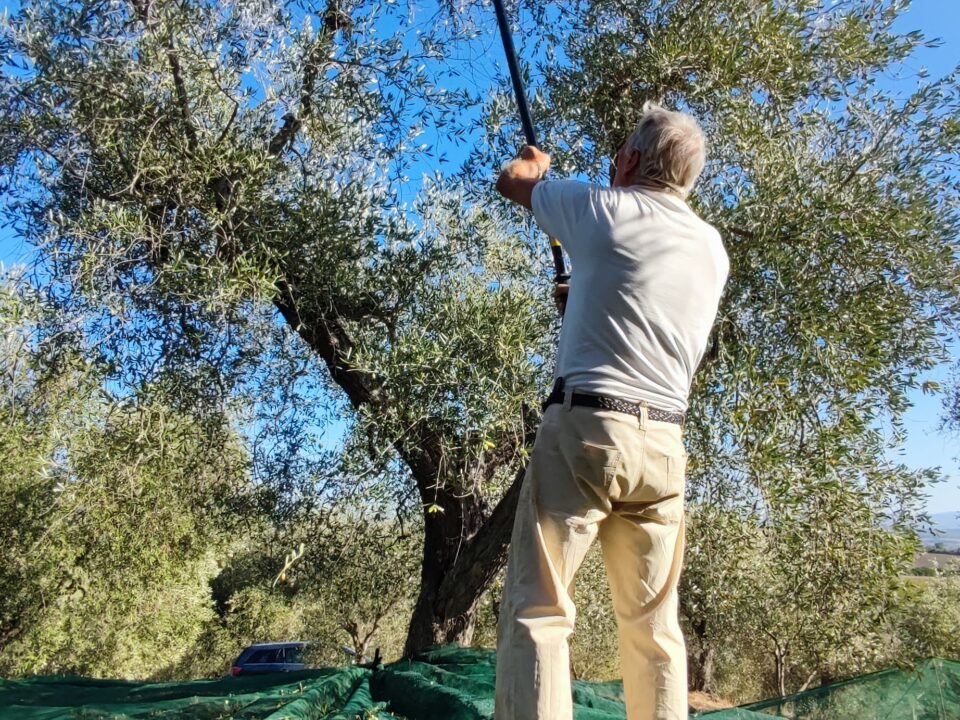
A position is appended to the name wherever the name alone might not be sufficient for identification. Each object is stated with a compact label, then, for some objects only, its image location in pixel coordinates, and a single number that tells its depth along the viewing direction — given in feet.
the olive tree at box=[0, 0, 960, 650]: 16.71
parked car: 59.06
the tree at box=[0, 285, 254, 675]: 17.47
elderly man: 7.46
